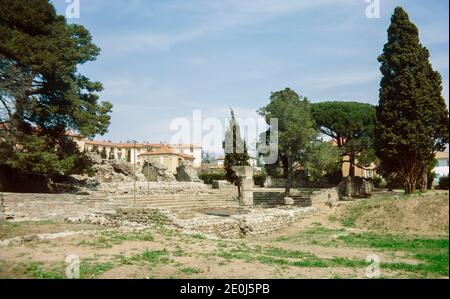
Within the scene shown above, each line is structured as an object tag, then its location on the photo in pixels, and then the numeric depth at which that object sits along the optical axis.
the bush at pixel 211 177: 46.53
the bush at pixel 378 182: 43.77
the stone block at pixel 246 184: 19.66
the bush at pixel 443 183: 35.56
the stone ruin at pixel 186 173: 38.44
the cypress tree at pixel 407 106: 23.48
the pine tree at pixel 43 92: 20.88
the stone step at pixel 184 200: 22.62
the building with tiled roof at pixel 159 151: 74.38
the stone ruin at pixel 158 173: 35.94
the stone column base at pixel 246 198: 19.83
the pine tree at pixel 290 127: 26.28
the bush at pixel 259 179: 45.79
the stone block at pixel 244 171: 19.38
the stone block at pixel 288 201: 24.77
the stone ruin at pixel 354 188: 33.56
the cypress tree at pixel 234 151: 28.03
